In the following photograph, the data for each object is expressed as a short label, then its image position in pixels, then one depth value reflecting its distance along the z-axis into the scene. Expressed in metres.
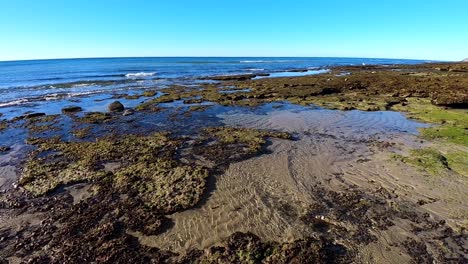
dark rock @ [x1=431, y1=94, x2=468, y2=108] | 18.69
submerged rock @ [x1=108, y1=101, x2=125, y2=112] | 20.97
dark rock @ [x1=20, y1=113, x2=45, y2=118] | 19.38
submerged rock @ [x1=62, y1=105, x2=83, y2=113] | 21.08
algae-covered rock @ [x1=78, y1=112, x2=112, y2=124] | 17.64
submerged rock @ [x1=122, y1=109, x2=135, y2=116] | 19.55
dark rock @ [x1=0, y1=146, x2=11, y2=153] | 12.58
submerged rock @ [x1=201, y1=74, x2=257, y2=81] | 45.19
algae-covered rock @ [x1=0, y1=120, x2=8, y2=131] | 16.81
